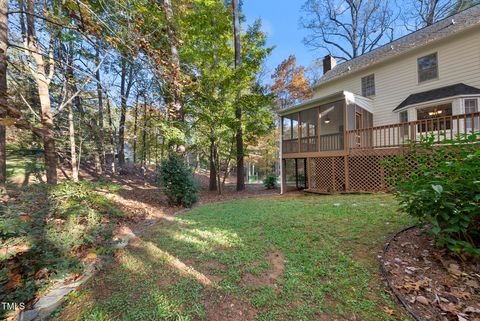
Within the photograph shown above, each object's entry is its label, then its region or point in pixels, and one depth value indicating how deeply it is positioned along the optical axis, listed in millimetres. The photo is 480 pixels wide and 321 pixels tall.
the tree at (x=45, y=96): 5691
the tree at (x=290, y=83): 21734
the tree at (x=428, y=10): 15438
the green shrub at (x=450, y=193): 2227
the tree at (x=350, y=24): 18781
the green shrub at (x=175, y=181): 7523
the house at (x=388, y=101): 7961
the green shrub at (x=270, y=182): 13789
